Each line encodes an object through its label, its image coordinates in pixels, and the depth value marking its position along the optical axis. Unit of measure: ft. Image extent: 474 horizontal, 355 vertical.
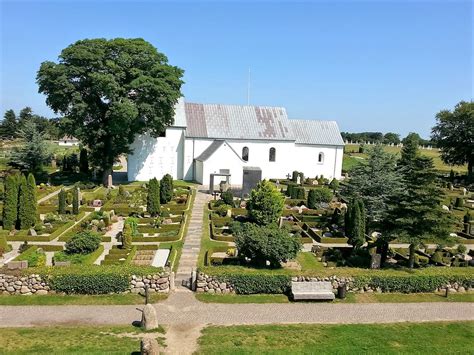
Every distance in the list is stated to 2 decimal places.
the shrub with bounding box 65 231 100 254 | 66.23
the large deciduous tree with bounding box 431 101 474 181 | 188.96
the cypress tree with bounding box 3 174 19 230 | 81.82
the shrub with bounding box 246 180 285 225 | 86.22
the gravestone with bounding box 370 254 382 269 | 66.18
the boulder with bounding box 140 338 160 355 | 36.92
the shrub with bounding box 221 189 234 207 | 109.60
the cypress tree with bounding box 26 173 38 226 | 84.23
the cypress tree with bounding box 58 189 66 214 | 97.40
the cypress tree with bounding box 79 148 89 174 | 158.20
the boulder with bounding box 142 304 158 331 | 44.75
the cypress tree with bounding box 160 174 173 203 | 111.75
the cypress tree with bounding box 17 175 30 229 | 83.46
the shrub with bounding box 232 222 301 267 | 59.88
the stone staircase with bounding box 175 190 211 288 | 63.57
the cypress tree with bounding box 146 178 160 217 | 96.58
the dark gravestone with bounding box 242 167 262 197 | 124.67
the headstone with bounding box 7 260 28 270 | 56.35
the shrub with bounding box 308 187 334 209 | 111.65
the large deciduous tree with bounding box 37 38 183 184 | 120.47
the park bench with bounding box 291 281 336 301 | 53.78
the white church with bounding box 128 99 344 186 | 144.66
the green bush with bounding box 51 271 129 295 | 53.36
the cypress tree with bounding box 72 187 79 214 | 98.43
